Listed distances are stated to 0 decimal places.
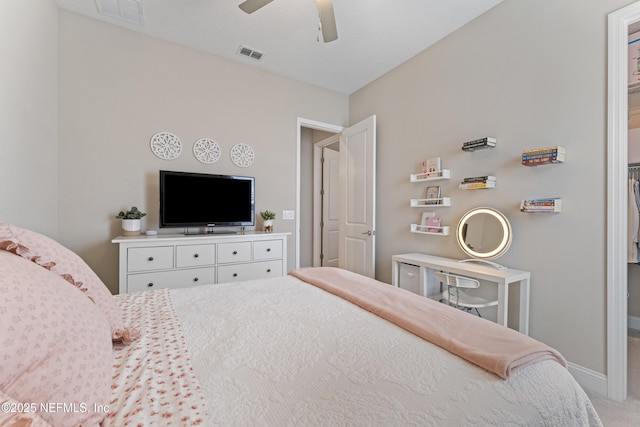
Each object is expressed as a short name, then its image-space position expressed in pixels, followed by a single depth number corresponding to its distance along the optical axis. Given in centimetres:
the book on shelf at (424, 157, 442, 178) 271
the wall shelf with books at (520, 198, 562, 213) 192
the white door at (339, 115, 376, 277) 332
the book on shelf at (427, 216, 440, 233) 267
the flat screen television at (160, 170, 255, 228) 265
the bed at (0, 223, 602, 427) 55
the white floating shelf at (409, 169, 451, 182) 262
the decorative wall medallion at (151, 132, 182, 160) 278
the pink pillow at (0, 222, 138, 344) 77
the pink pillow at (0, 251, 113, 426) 47
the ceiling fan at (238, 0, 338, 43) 186
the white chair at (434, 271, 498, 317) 196
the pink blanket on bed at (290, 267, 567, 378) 86
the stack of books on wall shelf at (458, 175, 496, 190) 227
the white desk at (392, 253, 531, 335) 190
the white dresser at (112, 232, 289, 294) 230
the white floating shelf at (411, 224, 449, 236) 260
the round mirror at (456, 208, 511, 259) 219
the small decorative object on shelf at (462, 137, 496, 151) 225
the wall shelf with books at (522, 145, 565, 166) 188
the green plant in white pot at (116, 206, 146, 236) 250
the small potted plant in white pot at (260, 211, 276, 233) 316
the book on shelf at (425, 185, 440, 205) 271
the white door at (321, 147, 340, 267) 490
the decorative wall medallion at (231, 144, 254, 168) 317
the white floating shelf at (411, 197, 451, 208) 263
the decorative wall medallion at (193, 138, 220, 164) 297
